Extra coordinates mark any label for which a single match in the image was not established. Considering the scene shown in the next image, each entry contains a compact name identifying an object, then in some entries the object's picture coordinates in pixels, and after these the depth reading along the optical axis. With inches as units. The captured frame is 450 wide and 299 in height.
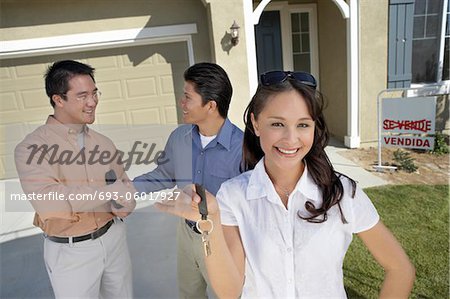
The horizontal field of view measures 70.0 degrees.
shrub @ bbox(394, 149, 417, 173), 179.9
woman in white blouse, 44.2
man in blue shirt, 70.3
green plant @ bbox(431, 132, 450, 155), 207.9
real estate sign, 172.9
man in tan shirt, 58.5
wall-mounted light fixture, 190.5
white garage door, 205.5
